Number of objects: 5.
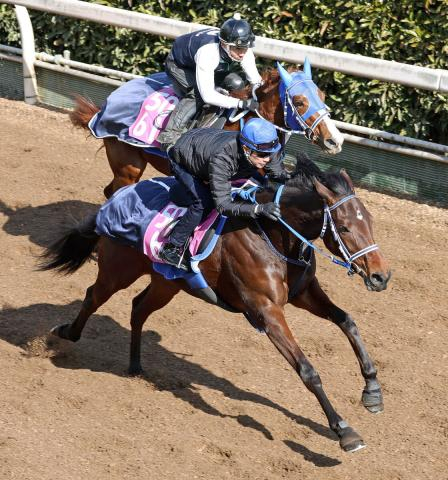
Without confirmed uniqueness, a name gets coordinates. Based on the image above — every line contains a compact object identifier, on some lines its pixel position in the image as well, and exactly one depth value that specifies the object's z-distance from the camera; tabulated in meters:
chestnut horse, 15.48
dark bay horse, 11.27
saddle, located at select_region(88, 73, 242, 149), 16.17
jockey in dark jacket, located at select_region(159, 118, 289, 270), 11.62
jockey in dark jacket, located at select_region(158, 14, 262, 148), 15.33
